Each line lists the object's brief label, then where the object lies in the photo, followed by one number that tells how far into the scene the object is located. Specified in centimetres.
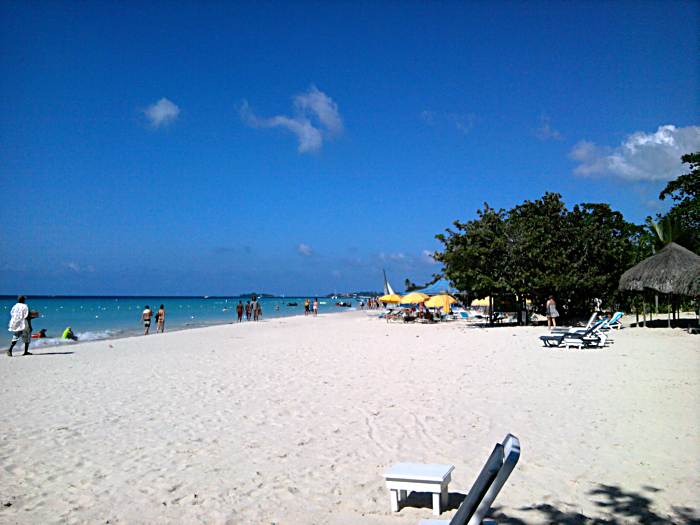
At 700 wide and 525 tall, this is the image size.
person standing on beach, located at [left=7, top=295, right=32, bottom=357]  1447
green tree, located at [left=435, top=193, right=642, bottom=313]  2362
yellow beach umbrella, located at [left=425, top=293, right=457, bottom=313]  3319
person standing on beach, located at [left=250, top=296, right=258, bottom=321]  4039
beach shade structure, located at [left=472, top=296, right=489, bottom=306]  3964
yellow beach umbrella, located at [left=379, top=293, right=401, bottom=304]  4491
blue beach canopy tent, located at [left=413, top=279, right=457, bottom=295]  3450
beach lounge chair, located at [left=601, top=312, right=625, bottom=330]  1781
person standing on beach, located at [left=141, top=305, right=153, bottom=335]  2612
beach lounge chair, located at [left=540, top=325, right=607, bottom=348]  1423
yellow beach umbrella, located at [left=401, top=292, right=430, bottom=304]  3434
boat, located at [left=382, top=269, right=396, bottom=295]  5656
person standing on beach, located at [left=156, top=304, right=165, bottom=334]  2716
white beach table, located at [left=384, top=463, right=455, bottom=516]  391
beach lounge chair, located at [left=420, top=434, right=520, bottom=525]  251
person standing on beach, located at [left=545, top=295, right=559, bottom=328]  2172
